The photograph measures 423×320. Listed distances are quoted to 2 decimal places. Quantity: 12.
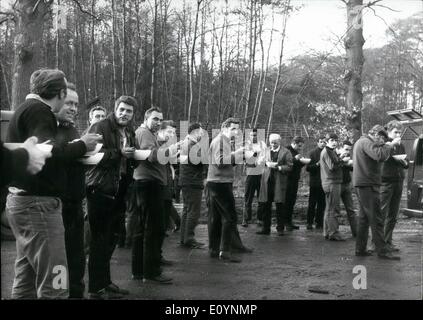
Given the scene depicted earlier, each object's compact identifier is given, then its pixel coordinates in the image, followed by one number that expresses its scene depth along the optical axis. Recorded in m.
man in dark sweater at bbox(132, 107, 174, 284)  5.64
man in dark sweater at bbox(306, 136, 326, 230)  10.56
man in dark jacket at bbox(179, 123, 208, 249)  8.20
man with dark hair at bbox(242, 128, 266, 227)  10.30
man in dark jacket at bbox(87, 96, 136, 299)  4.95
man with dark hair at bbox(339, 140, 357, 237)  9.37
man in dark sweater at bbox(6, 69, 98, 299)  3.49
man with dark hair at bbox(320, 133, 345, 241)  9.16
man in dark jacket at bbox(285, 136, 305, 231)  10.38
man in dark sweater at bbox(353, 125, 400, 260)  7.32
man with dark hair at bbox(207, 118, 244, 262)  7.17
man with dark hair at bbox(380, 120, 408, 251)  7.94
